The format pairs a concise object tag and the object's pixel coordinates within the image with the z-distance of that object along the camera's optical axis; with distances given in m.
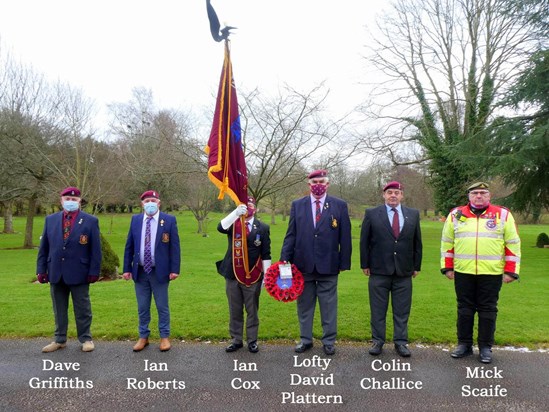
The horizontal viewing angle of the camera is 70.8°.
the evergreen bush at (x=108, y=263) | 11.37
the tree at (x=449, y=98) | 21.30
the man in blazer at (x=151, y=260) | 4.94
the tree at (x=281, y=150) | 11.41
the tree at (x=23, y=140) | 19.22
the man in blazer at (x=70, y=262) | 4.88
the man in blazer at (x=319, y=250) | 4.76
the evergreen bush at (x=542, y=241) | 21.45
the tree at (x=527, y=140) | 14.70
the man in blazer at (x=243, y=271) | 4.83
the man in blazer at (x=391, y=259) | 4.72
